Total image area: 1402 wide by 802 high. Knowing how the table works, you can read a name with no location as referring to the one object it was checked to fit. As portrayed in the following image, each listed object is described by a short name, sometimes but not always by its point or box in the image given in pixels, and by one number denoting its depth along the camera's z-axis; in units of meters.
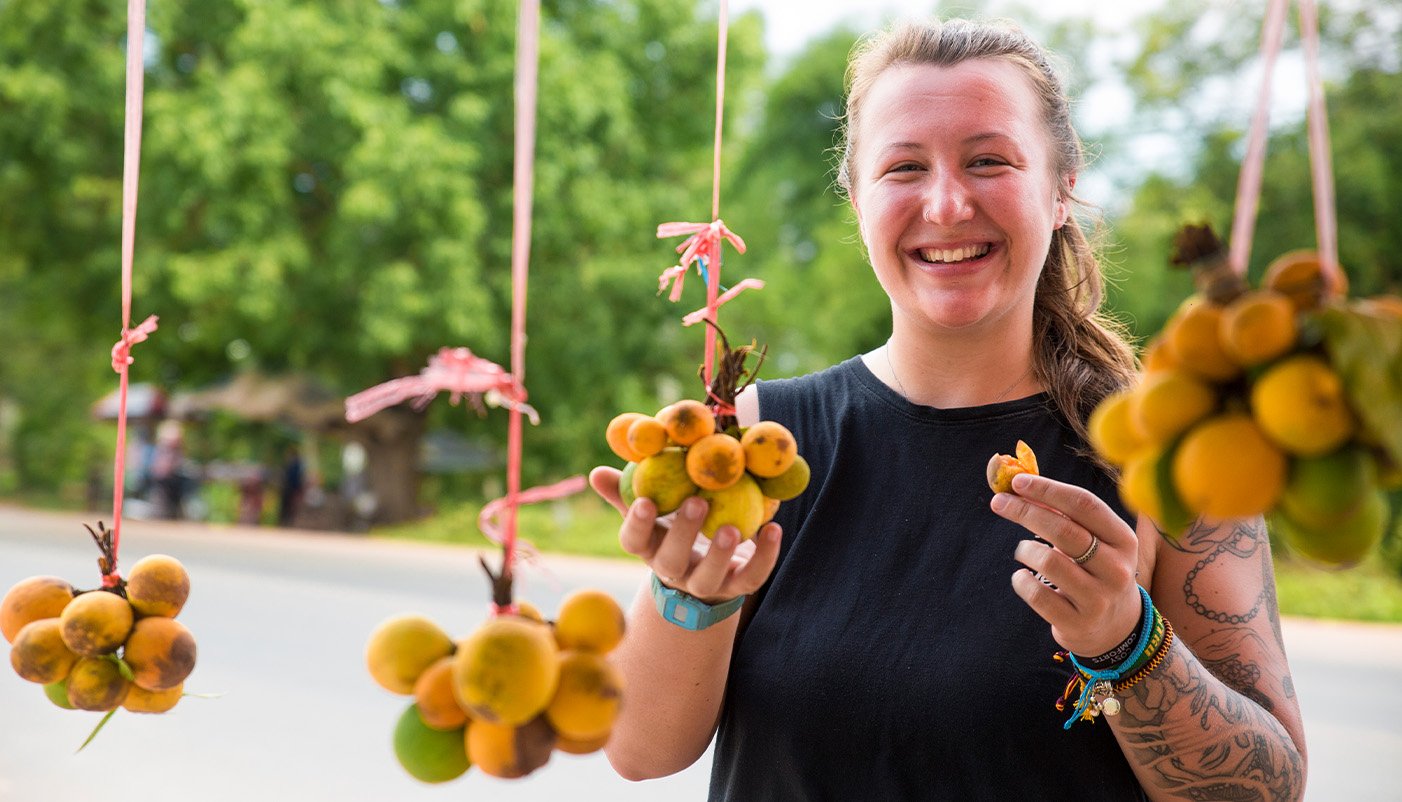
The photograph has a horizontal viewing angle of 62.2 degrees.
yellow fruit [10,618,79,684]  1.07
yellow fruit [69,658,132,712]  1.07
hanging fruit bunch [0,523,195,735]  1.07
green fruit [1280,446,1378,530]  0.68
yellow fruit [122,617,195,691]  1.08
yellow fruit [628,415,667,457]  1.06
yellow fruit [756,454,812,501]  1.10
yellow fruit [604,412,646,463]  1.10
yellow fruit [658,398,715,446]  1.05
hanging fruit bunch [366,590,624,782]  0.79
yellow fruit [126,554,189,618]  1.11
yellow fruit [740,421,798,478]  1.06
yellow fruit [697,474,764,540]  1.06
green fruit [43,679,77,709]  1.10
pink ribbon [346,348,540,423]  0.82
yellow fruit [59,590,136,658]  1.07
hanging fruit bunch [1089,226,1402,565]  0.67
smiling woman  1.46
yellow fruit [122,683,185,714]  1.10
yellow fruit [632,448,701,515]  1.06
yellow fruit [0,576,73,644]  1.12
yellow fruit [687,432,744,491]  1.03
